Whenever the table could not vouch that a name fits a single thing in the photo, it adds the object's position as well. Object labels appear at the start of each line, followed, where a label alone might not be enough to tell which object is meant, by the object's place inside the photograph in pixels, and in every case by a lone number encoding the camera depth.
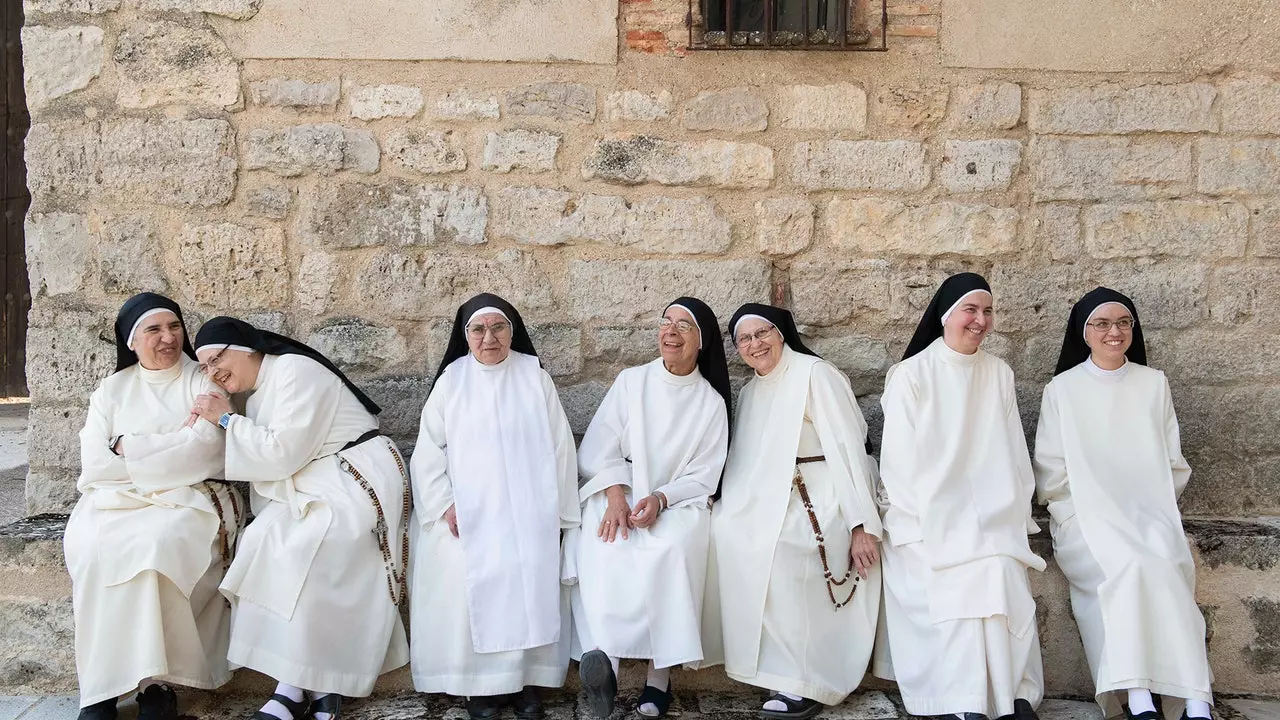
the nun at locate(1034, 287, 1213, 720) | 3.46
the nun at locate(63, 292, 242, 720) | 3.47
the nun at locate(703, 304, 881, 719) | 3.66
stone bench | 3.86
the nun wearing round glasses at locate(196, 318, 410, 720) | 3.55
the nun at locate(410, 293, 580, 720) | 3.65
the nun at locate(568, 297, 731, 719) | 3.58
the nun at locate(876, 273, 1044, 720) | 3.50
